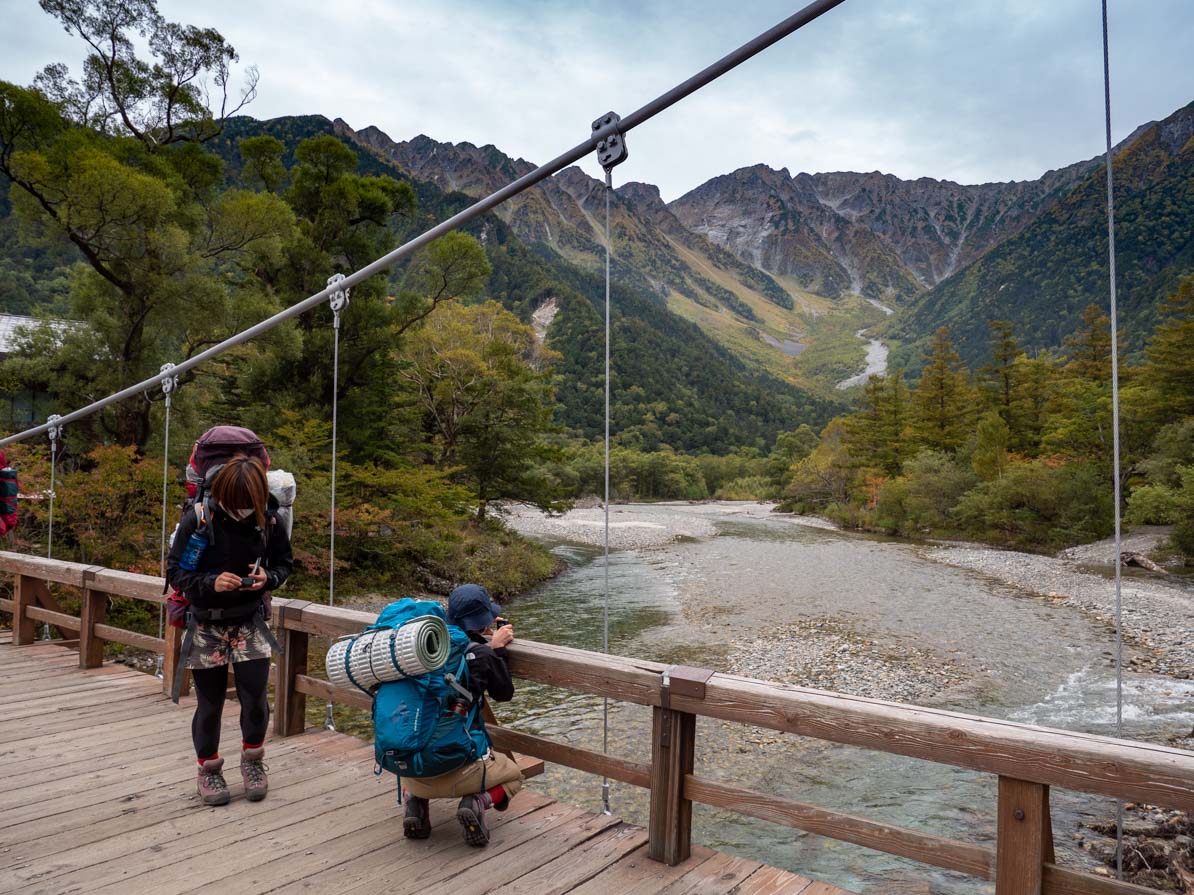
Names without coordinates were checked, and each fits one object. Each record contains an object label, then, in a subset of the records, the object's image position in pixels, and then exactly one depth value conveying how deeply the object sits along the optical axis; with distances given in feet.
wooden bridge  4.99
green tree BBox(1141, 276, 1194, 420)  62.80
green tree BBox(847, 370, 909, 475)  112.47
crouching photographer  6.97
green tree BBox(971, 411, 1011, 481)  82.94
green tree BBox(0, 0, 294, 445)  33.01
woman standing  7.55
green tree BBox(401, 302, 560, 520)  54.90
